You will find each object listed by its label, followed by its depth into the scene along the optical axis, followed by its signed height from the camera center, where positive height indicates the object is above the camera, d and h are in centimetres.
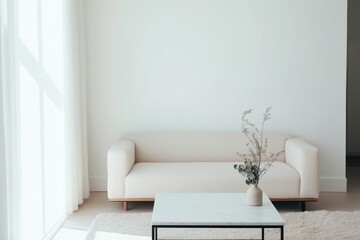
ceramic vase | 354 -68
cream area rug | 403 -108
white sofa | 470 -73
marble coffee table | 319 -76
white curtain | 313 -10
